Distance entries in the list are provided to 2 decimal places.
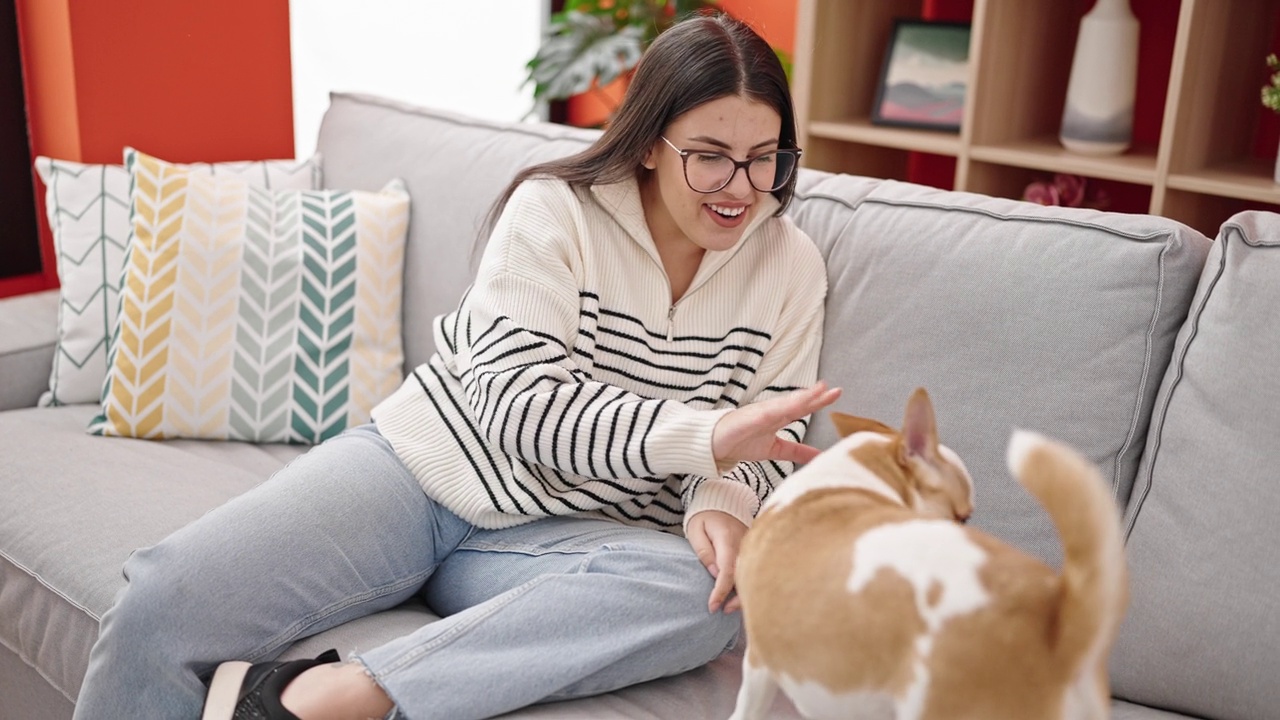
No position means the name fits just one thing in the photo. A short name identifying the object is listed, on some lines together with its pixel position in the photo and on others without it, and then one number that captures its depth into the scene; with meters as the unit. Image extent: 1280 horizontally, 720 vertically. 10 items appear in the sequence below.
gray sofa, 1.23
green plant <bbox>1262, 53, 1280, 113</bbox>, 1.99
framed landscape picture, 2.44
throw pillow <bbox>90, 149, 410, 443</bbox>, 1.82
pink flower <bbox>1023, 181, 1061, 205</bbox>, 2.36
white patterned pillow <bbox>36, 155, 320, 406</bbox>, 1.90
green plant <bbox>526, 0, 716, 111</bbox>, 2.81
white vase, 2.21
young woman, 1.20
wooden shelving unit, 2.05
